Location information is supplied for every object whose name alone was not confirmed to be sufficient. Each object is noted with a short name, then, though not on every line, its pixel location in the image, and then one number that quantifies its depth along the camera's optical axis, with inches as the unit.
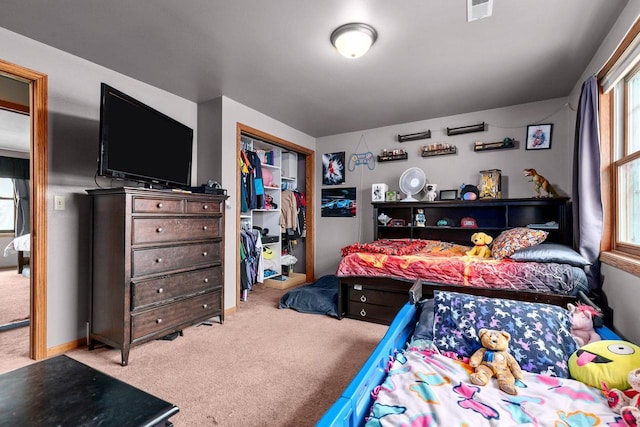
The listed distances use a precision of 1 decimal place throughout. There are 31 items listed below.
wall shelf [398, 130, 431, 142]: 154.9
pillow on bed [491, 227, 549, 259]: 103.8
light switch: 91.4
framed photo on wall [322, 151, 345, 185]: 181.3
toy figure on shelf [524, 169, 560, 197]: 122.6
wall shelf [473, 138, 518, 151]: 135.9
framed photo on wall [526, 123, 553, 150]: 129.3
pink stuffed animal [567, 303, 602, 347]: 60.3
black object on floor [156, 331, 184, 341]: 99.8
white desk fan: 150.1
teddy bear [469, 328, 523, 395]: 46.4
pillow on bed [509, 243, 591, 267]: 87.3
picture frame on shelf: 146.2
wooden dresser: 84.1
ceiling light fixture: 79.0
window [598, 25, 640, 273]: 72.7
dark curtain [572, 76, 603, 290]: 85.2
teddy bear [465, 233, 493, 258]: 115.3
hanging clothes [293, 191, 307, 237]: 187.0
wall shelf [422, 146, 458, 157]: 148.3
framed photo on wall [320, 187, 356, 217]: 178.2
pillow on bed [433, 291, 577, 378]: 51.9
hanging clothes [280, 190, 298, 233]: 180.9
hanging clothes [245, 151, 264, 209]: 156.7
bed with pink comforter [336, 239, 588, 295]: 89.3
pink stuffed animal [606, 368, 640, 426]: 36.9
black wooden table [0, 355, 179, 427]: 26.7
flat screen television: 84.0
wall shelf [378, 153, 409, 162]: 160.7
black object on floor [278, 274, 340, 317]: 127.8
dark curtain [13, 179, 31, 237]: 188.7
